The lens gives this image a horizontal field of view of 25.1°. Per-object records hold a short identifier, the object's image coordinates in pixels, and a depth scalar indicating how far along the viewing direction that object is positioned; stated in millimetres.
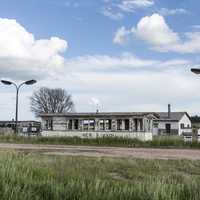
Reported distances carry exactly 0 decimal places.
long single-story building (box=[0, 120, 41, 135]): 56703
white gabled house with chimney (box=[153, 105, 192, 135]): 83025
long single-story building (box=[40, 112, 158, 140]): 44531
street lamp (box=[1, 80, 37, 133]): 42497
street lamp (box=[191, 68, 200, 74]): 17578
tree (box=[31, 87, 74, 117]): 98812
